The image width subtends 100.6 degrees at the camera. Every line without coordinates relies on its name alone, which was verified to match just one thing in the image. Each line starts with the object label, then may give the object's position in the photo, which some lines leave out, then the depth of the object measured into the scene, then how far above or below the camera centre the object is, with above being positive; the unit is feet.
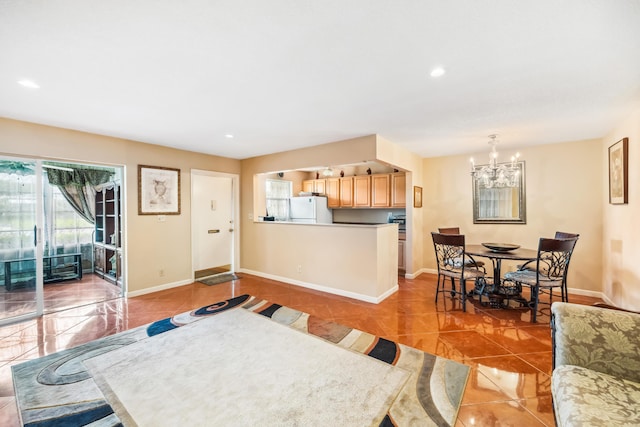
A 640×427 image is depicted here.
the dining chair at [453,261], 11.40 -2.35
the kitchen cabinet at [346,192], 20.38 +1.53
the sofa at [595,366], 3.85 -2.84
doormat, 15.68 -4.08
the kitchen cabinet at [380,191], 18.43 +1.48
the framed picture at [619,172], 10.11 +1.53
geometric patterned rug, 5.53 -4.23
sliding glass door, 10.81 -1.03
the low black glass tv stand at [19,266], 10.95 -2.19
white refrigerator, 20.36 +0.21
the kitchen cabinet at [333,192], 21.06 +1.60
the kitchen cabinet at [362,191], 19.45 +1.52
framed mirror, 14.84 +0.62
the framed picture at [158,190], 13.80 +1.23
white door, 17.06 -0.70
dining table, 10.96 -1.87
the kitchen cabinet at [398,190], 17.66 +1.45
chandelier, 12.34 +1.89
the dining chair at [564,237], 10.69 -1.25
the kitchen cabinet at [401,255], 17.20 -2.87
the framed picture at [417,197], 16.49 +0.94
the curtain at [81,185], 17.10 +1.94
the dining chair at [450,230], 15.06 -1.09
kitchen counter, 12.74 -2.43
